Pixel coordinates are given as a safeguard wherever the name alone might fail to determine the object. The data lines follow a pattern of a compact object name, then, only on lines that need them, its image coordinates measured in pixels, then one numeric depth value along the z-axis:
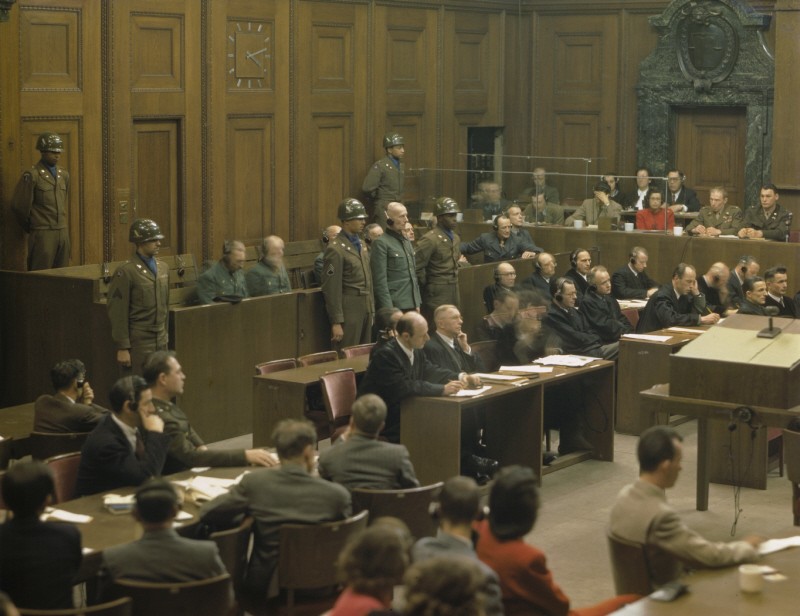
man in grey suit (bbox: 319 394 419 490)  6.06
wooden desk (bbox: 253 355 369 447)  8.35
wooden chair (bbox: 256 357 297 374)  8.62
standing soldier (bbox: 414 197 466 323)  11.16
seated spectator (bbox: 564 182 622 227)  13.99
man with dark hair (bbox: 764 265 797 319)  10.38
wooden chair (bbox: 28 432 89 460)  7.07
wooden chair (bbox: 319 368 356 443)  8.05
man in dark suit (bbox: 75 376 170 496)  5.97
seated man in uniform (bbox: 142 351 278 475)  6.40
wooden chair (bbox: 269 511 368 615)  5.20
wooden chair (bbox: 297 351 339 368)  8.95
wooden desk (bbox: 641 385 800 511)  6.82
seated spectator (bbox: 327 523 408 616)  3.96
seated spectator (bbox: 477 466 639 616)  4.66
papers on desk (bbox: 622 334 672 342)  9.80
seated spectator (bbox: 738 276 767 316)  10.13
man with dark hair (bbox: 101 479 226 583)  4.71
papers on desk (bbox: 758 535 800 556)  5.27
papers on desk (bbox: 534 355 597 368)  8.91
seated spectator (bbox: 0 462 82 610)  4.65
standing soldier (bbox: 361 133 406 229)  14.27
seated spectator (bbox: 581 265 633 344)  10.44
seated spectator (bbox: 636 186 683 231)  13.64
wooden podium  6.84
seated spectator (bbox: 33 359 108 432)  7.17
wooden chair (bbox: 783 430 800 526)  6.82
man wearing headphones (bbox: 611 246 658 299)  11.97
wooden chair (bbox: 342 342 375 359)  9.18
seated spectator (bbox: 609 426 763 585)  4.98
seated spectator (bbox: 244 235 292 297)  10.57
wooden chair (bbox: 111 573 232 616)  4.55
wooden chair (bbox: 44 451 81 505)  6.04
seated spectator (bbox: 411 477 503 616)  4.56
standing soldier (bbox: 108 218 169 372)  9.13
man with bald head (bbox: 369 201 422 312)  10.69
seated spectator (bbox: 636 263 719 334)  10.48
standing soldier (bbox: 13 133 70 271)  10.77
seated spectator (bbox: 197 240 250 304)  9.91
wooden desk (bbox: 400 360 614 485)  7.84
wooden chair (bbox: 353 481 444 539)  5.81
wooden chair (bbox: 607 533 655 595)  5.00
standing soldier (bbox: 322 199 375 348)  10.34
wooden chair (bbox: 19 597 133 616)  4.32
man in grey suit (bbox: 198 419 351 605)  5.38
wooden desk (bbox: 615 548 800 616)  4.59
